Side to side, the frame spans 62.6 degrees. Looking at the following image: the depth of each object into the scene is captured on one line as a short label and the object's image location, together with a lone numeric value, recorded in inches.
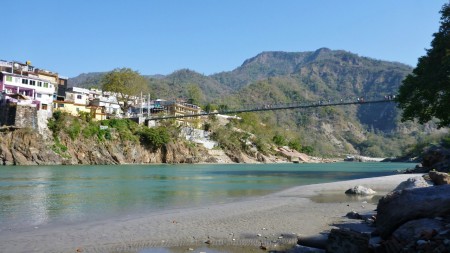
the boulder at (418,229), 212.1
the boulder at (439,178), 413.1
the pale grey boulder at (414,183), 437.7
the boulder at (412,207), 242.7
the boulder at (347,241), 218.5
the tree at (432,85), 882.8
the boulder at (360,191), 598.4
